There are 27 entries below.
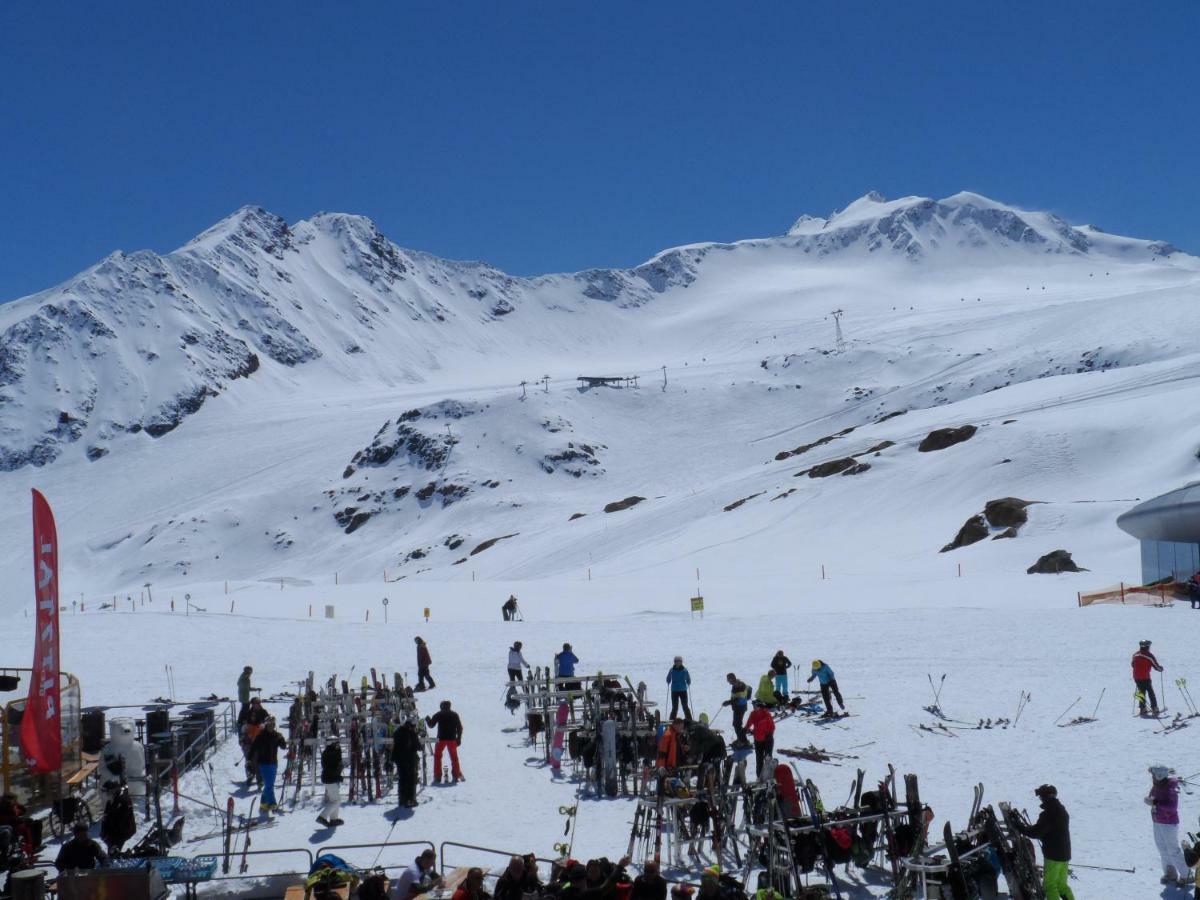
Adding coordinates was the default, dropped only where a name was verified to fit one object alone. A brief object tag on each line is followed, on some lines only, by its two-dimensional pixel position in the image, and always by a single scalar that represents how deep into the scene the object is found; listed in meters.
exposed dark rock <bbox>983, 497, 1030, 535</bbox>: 45.75
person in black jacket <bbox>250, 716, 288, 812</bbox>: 14.89
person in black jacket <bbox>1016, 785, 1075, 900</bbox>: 10.42
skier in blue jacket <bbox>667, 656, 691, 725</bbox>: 18.47
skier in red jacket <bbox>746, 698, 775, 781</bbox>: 15.42
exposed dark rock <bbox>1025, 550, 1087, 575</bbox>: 38.38
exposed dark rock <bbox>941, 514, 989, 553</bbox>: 45.50
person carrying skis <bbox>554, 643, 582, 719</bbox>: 20.84
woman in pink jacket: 10.96
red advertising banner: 13.16
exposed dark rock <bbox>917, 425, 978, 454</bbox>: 64.14
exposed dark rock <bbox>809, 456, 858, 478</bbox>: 65.56
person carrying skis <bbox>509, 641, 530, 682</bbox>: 21.75
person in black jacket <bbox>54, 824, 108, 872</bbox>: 11.12
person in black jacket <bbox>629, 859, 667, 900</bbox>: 9.37
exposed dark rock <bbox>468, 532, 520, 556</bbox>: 75.11
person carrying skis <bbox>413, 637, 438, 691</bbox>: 22.80
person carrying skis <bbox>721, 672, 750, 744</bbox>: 17.53
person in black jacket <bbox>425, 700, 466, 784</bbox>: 16.30
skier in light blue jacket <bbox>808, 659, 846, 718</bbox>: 18.69
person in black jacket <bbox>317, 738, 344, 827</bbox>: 14.40
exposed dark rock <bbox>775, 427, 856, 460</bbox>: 83.56
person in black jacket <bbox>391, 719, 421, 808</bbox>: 15.01
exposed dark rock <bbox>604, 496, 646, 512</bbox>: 79.57
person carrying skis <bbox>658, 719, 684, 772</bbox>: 14.91
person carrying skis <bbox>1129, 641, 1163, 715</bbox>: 17.27
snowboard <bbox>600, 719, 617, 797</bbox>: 15.41
